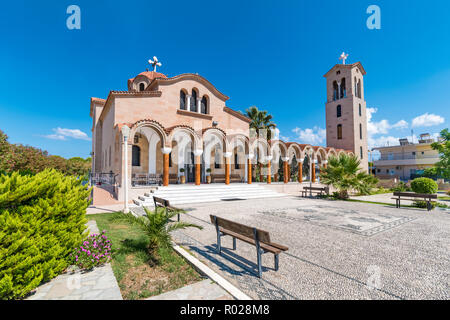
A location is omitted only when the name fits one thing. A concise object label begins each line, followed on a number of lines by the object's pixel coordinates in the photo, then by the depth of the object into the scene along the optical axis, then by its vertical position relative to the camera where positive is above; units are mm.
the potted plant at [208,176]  19594 -816
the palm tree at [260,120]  27688 +6282
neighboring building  40969 +1509
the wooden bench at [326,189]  15784 -1724
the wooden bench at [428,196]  10520 -1527
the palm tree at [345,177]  15055 -786
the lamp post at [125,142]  9500 +1212
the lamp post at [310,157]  23956 +1129
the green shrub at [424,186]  13266 -1280
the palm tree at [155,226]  4375 -1265
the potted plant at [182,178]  18377 -934
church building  15875 +2615
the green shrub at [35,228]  2814 -948
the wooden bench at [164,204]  8004 -1445
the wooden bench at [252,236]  3686 -1371
